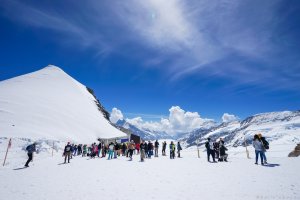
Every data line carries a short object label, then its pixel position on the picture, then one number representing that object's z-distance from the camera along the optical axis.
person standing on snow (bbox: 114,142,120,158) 27.85
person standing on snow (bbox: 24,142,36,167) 19.42
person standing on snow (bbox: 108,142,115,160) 26.67
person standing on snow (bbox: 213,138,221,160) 20.76
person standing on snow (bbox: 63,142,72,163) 22.53
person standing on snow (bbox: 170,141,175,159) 25.97
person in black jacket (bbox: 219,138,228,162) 19.86
